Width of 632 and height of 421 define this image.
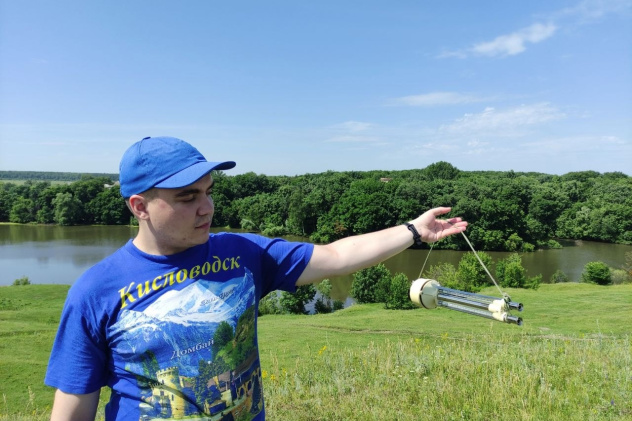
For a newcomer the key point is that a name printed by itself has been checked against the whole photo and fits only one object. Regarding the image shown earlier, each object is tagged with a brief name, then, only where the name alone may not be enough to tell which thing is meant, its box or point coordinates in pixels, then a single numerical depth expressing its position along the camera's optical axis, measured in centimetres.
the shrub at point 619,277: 2984
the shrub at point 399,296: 2300
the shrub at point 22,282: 2755
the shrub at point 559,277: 3162
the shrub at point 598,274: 2736
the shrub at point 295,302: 2566
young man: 157
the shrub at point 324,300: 2692
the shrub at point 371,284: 2616
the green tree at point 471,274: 2588
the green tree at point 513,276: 2577
